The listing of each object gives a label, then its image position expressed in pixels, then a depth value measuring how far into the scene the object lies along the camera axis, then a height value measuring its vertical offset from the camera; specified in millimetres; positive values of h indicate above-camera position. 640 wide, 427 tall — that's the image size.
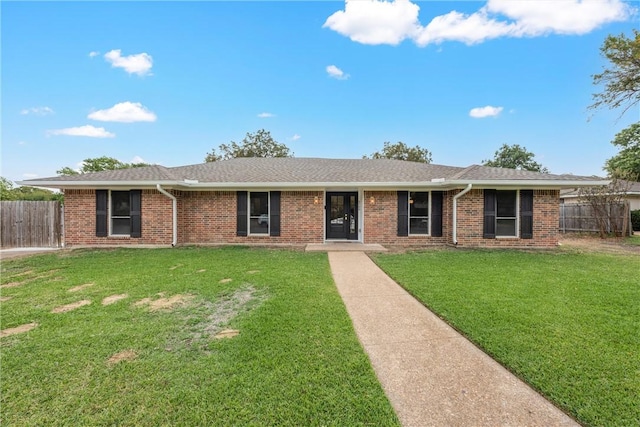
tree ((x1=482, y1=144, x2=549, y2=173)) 36219 +6723
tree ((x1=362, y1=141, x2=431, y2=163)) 30891 +6353
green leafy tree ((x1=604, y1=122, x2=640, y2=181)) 24266 +5161
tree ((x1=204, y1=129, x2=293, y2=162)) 30266 +6742
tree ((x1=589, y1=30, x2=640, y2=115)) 11070 +5593
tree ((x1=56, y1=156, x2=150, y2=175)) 28984 +4674
